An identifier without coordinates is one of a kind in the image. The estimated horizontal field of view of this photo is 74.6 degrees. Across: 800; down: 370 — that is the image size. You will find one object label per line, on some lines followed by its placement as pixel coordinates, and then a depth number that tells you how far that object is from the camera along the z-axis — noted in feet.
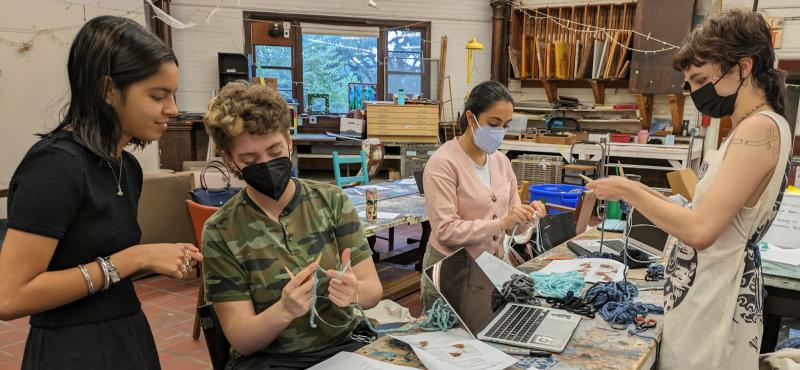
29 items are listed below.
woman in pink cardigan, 7.22
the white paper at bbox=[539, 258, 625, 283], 6.86
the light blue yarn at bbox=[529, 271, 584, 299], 6.19
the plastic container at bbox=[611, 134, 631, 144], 23.50
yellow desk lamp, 22.30
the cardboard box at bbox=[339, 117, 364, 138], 25.21
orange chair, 10.00
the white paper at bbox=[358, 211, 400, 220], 11.21
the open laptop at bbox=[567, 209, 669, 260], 7.72
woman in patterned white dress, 4.45
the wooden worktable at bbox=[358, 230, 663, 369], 4.62
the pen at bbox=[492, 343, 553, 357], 4.77
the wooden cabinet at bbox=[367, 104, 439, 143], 24.12
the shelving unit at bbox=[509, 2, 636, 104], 23.98
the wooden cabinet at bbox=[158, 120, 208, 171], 22.93
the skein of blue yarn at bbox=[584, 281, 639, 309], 5.97
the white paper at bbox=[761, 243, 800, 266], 6.87
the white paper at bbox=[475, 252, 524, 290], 6.27
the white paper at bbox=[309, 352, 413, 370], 4.52
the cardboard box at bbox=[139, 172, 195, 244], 13.93
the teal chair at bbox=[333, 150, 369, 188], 16.25
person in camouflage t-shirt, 4.82
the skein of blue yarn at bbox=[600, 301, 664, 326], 5.55
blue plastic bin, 13.97
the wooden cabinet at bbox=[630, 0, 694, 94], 22.25
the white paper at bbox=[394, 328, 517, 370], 4.47
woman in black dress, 3.66
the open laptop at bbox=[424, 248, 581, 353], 5.07
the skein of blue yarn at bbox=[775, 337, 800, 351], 6.73
